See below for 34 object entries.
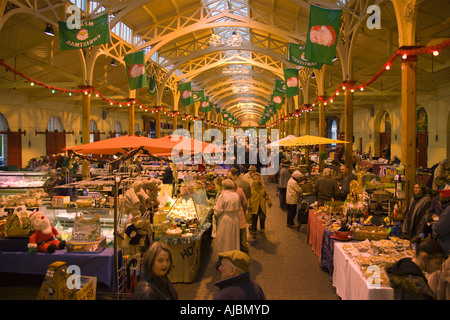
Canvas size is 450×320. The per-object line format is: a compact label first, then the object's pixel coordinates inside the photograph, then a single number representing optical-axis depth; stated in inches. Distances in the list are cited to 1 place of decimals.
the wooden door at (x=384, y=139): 1054.4
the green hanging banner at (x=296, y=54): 500.7
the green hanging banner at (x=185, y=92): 856.9
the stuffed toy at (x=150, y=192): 257.8
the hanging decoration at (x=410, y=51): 252.0
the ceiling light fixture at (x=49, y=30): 449.8
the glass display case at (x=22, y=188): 303.4
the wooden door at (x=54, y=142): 861.2
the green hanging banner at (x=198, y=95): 998.5
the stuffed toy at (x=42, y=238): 209.3
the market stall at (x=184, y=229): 236.7
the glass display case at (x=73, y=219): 239.3
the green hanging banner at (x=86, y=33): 397.4
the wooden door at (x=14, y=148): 730.8
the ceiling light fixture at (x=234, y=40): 714.9
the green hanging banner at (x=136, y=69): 530.9
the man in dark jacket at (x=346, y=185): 378.9
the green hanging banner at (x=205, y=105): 1124.9
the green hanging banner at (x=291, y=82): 639.1
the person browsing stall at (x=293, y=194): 359.6
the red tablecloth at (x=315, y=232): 267.0
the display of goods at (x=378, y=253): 164.9
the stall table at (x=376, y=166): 749.3
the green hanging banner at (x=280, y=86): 809.8
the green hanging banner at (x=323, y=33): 352.2
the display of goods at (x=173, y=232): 243.4
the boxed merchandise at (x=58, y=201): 274.4
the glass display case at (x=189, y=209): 279.9
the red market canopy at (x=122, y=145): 256.4
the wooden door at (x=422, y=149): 764.0
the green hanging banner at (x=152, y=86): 708.0
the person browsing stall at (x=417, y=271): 125.8
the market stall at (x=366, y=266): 154.2
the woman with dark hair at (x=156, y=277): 114.2
